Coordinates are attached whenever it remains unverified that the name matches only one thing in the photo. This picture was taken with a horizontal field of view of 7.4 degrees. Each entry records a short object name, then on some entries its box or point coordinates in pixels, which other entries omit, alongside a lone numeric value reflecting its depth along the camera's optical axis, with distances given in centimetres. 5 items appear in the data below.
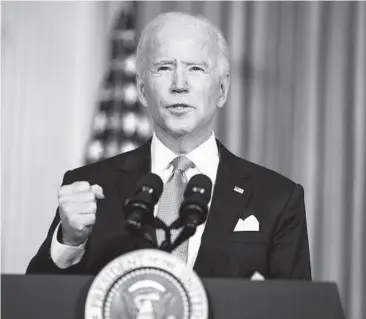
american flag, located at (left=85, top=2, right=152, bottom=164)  748
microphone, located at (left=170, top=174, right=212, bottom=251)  486
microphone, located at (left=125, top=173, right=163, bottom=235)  486
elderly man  511
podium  485
